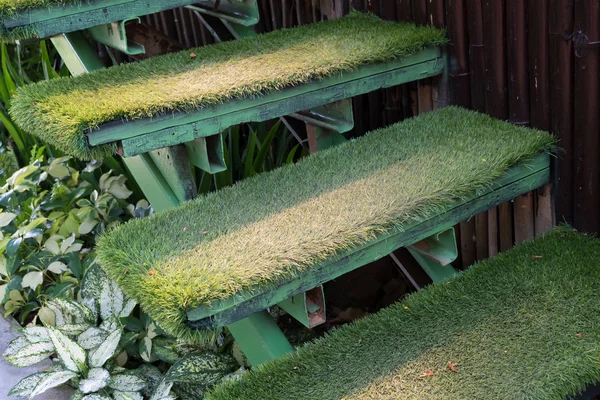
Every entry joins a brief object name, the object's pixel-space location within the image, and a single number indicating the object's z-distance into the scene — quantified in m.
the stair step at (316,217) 1.59
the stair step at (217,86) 1.90
